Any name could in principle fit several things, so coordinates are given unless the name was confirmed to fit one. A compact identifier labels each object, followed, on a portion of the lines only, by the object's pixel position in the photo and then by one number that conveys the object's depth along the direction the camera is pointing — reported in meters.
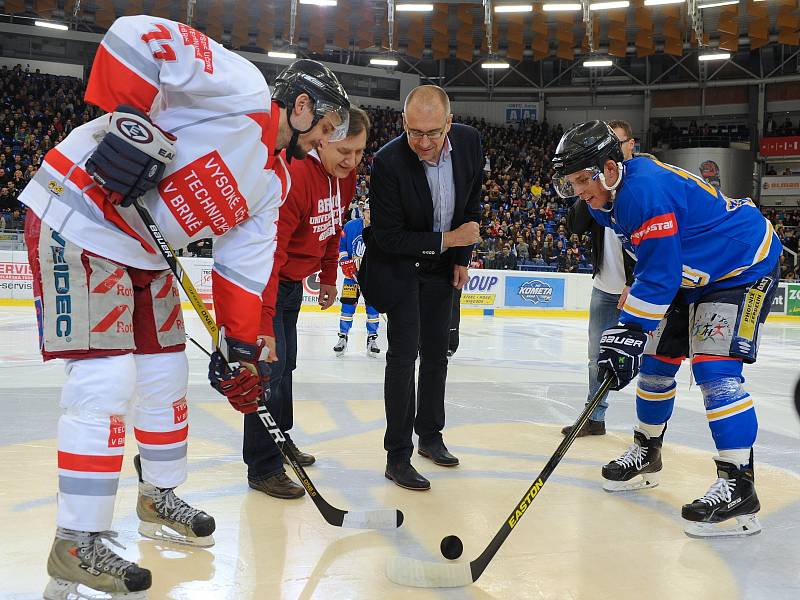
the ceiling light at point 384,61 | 22.89
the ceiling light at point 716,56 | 21.36
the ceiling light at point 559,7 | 19.00
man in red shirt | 2.53
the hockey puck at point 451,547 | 1.94
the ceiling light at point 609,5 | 18.78
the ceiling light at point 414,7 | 19.70
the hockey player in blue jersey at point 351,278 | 6.59
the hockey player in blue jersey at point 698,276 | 2.31
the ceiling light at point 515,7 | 19.17
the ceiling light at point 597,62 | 22.59
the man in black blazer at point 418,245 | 2.73
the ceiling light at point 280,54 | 21.95
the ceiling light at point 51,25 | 20.14
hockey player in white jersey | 1.67
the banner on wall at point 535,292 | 11.98
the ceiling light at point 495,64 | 23.81
